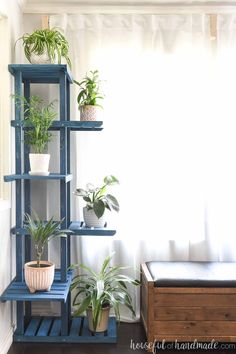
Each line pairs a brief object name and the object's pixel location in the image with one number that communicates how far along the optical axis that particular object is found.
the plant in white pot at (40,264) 2.27
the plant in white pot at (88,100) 2.52
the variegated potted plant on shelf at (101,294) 2.45
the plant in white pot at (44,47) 2.41
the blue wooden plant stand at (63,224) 2.36
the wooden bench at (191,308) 2.29
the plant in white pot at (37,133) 2.35
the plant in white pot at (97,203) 2.47
